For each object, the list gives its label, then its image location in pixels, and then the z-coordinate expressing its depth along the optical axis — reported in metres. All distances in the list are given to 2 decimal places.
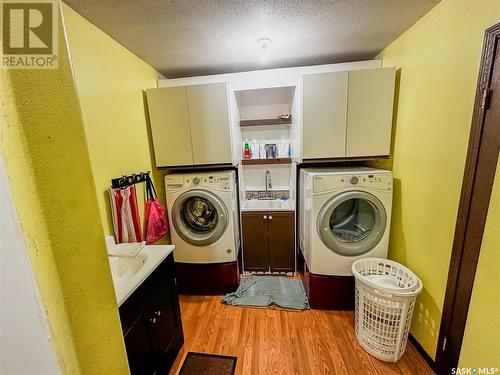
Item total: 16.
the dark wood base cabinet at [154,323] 1.06
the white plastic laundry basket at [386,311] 1.40
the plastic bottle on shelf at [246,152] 2.53
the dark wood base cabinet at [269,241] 2.30
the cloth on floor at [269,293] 2.04
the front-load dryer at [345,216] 1.74
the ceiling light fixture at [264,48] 1.65
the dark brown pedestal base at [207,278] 2.17
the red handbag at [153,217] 1.90
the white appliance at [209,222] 2.03
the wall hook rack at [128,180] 1.54
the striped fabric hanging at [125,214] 1.51
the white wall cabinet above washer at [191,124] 1.93
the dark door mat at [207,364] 1.46
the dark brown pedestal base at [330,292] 1.90
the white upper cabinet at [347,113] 1.76
